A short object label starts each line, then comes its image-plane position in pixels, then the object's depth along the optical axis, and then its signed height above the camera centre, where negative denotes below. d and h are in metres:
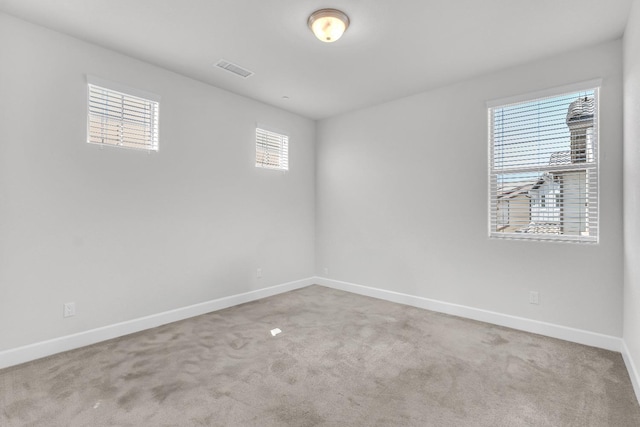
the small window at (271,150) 4.45 +1.01
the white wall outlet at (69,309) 2.73 -0.84
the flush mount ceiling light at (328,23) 2.38 +1.53
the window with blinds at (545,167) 2.91 +0.54
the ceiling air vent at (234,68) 3.26 +1.62
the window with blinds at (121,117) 2.90 +0.99
